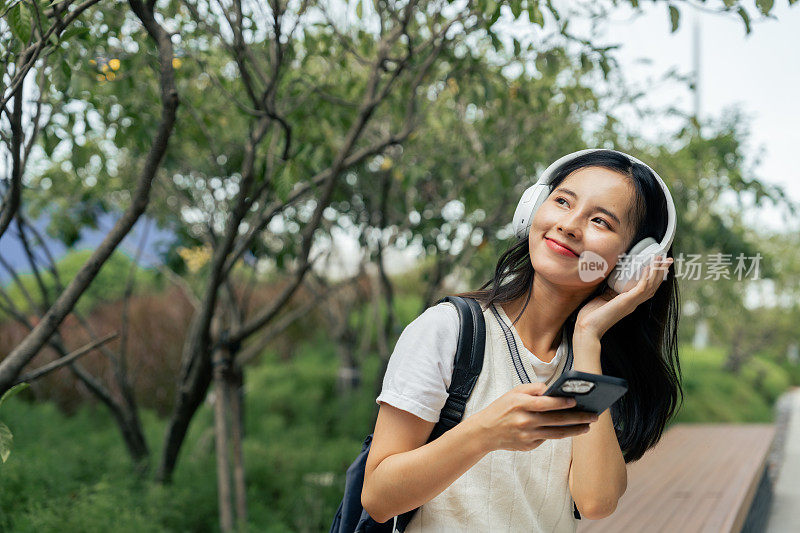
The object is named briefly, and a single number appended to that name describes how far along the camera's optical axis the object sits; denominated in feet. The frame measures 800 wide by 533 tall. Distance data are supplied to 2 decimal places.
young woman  4.56
